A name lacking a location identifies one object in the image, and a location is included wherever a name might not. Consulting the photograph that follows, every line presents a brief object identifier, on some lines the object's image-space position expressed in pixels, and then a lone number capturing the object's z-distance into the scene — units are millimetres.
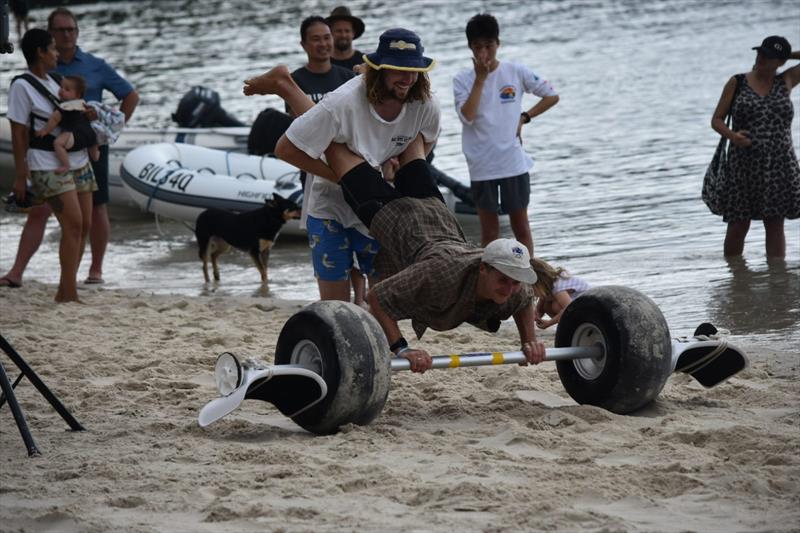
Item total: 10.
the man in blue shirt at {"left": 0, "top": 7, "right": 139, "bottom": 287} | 19703
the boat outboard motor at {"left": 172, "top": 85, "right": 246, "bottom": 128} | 33562
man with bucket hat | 11008
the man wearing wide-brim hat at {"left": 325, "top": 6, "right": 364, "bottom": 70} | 18969
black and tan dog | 21375
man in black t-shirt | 17000
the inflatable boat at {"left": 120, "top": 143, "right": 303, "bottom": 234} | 25125
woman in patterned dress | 18750
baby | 17562
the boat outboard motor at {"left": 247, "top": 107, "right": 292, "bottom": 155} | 20906
